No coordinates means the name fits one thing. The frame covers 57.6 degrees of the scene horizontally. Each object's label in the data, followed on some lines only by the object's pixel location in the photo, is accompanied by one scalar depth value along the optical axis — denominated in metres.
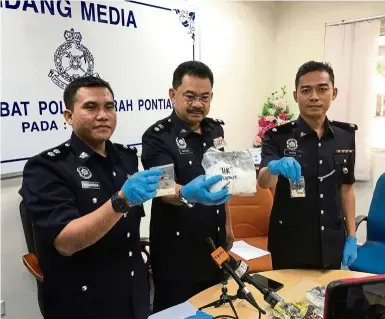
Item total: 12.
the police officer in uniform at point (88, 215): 1.09
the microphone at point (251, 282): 1.26
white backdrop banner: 1.93
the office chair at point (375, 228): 2.52
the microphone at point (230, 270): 1.24
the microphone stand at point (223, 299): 1.33
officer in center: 1.61
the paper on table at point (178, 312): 1.26
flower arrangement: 3.58
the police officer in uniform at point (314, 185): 1.73
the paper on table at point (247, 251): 2.29
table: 1.29
